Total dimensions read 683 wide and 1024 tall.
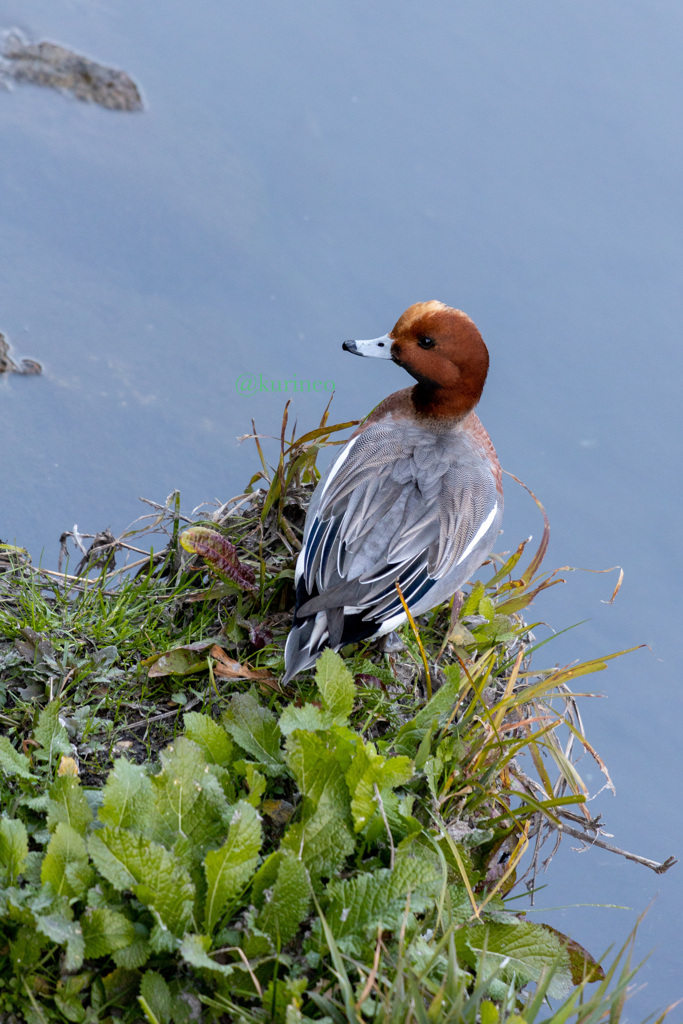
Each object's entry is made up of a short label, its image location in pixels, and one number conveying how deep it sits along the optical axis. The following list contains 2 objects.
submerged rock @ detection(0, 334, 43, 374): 13.32
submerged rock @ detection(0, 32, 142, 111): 13.51
